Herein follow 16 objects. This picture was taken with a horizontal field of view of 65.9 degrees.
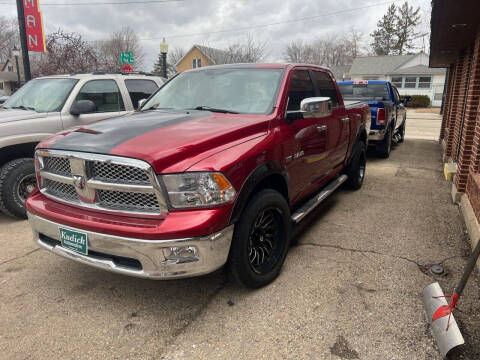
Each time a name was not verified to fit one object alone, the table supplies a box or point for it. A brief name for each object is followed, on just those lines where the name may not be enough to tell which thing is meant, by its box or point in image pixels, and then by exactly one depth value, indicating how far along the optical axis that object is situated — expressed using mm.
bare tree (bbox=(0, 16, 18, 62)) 57969
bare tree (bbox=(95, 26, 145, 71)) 33906
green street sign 14207
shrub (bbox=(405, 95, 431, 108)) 35409
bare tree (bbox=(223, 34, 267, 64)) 37750
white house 37562
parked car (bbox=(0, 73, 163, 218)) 4863
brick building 4516
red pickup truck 2557
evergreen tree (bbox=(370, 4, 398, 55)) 62500
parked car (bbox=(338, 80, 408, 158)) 8586
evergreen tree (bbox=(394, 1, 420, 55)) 61281
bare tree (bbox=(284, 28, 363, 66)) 65288
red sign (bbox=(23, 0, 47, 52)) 10633
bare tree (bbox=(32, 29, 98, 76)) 19734
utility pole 9029
